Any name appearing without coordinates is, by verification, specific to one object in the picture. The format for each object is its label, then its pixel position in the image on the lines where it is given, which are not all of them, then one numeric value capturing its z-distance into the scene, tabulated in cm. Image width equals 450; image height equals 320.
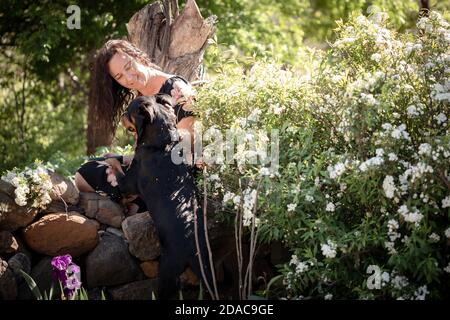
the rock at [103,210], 462
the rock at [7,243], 423
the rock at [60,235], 432
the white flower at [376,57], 395
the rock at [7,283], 409
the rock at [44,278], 427
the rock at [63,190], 451
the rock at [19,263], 420
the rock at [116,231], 454
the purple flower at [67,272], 375
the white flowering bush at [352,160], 350
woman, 466
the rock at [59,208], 449
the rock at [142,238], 438
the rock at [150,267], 443
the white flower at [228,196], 393
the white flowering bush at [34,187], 429
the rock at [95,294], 430
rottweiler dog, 408
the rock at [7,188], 432
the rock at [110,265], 434
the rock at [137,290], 436
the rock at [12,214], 426
